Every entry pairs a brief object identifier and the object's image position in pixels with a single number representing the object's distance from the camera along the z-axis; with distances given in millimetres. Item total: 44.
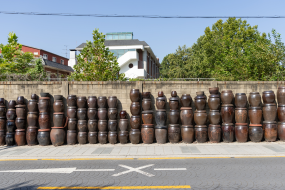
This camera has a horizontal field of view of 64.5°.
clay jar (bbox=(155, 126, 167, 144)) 8531
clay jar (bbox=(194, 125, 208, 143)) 8453
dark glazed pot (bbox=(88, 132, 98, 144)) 8595
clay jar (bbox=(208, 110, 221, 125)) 8438
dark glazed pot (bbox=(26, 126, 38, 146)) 8633
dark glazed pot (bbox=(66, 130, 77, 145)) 8594
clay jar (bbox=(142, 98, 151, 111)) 8578
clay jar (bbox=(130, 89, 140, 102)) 8672
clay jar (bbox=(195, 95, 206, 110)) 8547
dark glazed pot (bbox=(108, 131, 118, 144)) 8547
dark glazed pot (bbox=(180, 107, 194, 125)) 8492
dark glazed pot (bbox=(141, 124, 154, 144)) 8492
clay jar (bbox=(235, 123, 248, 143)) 8414
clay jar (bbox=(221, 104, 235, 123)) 8461
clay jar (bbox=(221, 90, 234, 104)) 8547
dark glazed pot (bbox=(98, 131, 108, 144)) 8592
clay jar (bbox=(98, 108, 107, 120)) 8602
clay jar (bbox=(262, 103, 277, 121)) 8438
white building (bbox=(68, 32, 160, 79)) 30359
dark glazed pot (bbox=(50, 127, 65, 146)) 8461
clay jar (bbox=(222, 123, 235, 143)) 8438
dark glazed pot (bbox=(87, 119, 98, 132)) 8602
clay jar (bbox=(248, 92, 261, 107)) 8516
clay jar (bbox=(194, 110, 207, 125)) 8453
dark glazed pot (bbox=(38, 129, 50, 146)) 8539
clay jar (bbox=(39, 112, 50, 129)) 8602
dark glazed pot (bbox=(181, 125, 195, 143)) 8453
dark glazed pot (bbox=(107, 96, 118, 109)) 8680
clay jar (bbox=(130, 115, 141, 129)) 8539
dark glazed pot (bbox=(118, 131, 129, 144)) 8523
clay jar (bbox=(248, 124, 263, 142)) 8359
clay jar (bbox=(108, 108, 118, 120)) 8594
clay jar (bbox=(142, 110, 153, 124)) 8508
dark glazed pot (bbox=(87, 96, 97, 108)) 8688
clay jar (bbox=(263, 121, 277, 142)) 8383
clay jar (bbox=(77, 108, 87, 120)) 8625
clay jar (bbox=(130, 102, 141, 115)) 8602
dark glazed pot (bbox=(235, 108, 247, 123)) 8445
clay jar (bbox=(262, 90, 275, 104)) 8477
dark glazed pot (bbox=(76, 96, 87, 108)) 8641
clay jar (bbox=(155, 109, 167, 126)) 8547
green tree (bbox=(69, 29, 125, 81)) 15258
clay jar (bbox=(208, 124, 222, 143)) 8430
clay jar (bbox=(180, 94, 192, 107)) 8555
